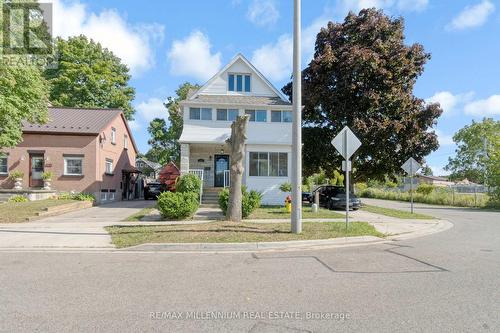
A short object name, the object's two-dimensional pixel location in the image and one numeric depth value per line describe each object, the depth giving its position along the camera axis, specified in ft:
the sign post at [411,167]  61.05
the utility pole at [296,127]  35.29
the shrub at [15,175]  76.38
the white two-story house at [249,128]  73.31
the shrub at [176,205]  46.80
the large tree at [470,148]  156.04
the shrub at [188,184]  53.98
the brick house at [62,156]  79.20
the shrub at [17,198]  69.15
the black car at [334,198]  70.54
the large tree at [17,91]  47.91
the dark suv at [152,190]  105.27
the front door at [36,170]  79.97
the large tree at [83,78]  123.95
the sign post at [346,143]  37.70
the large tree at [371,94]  78.02
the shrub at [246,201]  48.55
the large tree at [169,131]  143.54
